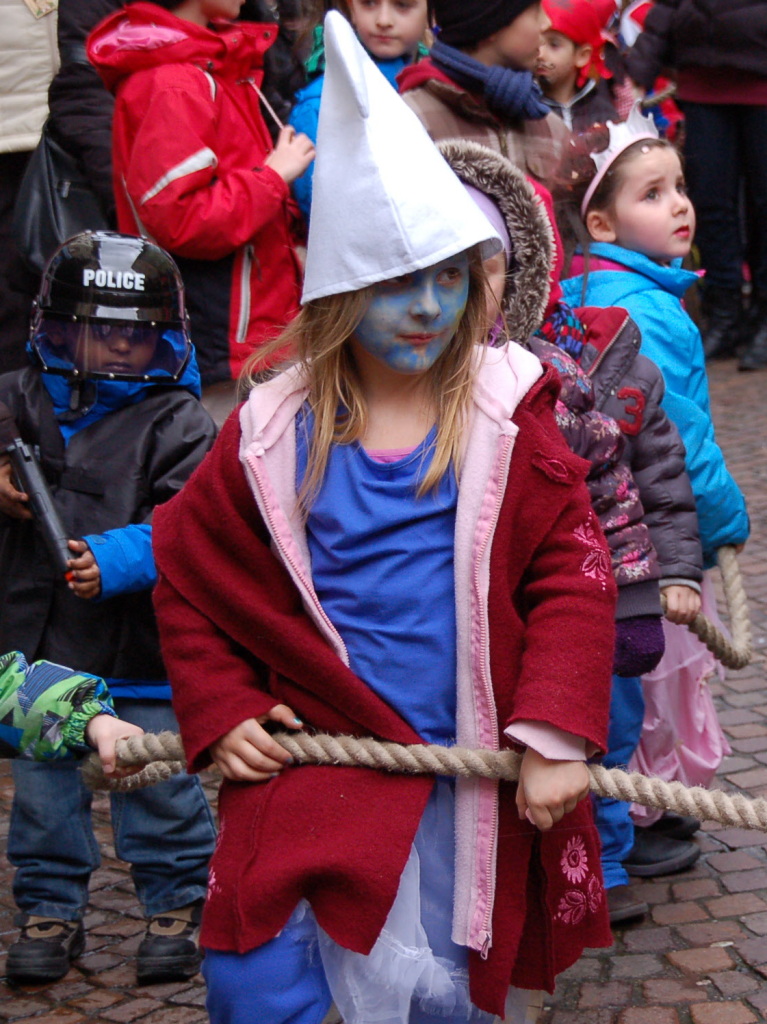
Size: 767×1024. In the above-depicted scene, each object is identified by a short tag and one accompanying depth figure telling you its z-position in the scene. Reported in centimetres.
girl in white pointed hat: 399
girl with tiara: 682
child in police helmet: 601
